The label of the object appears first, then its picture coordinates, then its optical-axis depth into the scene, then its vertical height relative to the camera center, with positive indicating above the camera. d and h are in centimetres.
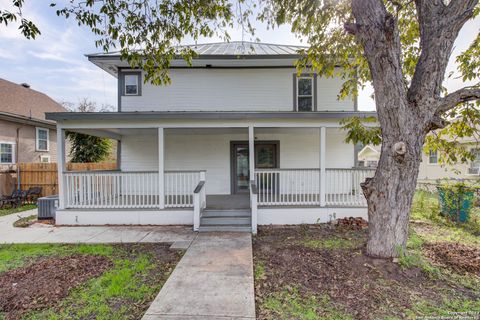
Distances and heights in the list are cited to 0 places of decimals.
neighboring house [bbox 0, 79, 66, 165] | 1137 +174
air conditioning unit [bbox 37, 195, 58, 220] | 703 -146
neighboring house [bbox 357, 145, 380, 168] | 1769 +26
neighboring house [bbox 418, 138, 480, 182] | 1442 -92
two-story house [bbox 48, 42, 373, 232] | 716 +91
